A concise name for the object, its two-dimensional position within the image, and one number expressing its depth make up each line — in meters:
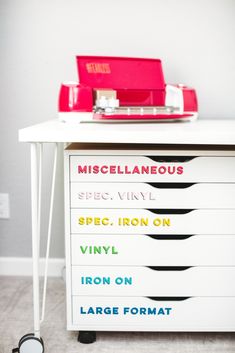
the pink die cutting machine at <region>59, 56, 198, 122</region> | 1.38
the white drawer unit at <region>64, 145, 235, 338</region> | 1.23
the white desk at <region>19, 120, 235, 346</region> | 1.12
